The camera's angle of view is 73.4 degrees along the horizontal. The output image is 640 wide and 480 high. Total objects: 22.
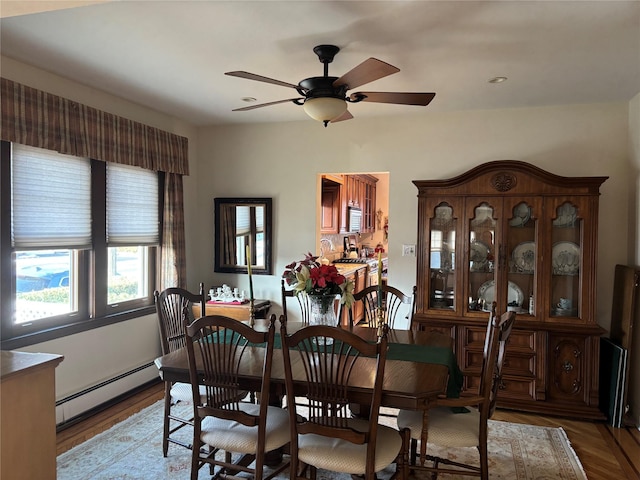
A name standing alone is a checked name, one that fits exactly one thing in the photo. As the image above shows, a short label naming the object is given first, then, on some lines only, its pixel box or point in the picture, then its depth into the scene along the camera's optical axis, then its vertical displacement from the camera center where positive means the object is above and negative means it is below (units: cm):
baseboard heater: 325 -144
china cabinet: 354 -39
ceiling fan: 233 +78
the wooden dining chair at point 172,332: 278 -77
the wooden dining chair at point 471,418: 218 -104
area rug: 262 -153
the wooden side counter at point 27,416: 167 -79
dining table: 195 -74
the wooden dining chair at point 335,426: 190 -93
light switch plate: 429 -24
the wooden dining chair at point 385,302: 317 -60
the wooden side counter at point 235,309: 431 -87
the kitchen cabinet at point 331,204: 613 +31
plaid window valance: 280 +71
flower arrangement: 252 -33
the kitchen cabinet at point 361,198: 660 +49
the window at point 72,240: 294 -14
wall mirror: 473 -10
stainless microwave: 696 +12
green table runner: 235 -74
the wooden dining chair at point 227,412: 206 -94
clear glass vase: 257 -51
